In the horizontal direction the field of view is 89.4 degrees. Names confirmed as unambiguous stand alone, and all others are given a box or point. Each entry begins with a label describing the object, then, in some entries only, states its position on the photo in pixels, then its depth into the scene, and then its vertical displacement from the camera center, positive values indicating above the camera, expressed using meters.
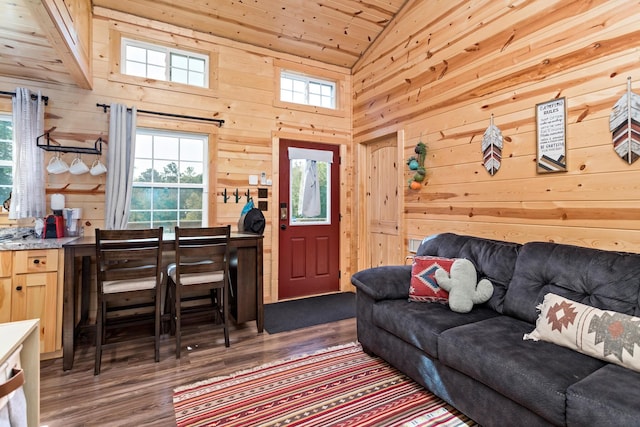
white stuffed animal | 2.18 -0.49
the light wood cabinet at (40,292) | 2.43 -0.59
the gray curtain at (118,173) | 3.12 +0.41
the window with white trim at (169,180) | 3.42 +0.38
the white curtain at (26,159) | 2.76 +0.49
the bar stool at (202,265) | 2.63 -0.42
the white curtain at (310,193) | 4.29 +0.30
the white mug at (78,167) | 3.02 +0.45
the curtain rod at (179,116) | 3.21 +1.08
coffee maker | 2.82 -0.06
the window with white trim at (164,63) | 3.42 +1.68
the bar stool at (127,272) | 2.38 -0.43
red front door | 4.17 -0.06
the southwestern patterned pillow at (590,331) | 1.42 -0.55
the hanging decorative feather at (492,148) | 2.71 +0.57
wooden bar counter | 2.86 -0.62
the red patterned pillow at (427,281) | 2.33 -0.49
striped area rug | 1.79 -1.13
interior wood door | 3.88 +0.14
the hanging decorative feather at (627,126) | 1.93 +0.55
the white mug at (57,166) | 2.93 +0.45
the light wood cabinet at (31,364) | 1.35 -0.63
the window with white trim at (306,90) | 4.27 +1.72
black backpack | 3.53 -0.07
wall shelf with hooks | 2.91 +0.63
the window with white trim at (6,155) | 2.89 +0.54
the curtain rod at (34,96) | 2.79 +1.06
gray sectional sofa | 1.31 -0.67
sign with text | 2.29 +0.59
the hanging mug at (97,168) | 3.09 +0.45
